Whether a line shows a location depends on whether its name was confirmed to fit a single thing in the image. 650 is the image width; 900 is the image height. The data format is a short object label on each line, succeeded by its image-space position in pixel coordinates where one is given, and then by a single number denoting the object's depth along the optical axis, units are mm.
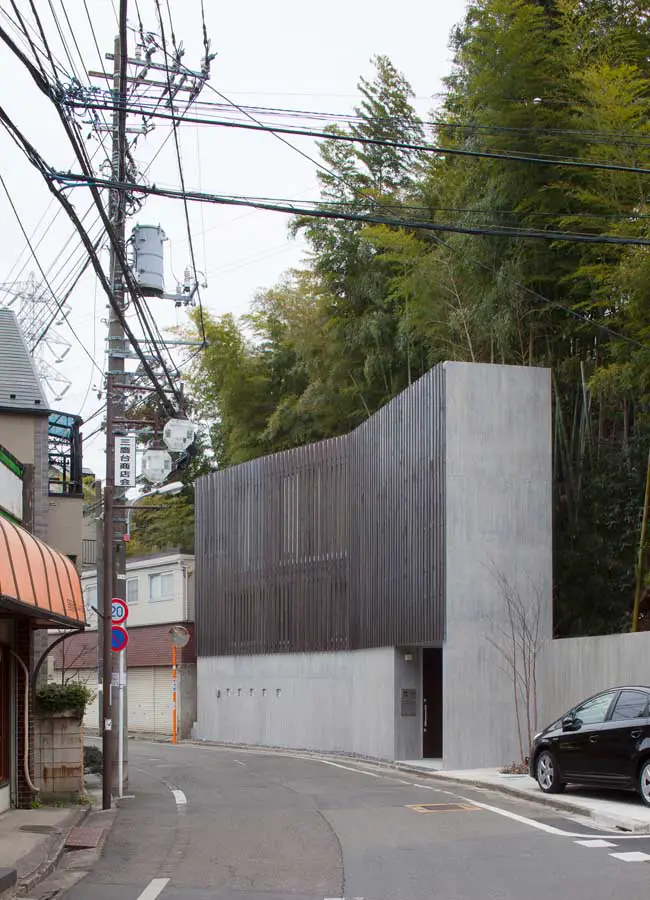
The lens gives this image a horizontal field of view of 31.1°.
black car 14662
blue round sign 19109
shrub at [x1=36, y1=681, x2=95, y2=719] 17641
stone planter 17250
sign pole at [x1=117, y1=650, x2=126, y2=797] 18691
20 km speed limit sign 19312
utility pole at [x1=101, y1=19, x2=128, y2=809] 17172
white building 41031
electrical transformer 21719
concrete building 22953
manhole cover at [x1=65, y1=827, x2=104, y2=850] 13023
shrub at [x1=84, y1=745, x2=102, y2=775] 21562
